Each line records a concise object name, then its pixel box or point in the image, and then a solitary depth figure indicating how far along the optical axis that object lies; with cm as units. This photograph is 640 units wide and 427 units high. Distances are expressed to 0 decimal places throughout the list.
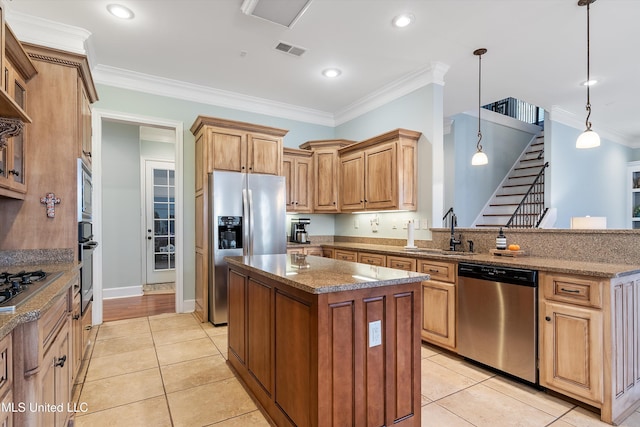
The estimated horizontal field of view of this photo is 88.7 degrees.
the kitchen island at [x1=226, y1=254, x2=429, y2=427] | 162
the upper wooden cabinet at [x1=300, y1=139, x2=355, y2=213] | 513
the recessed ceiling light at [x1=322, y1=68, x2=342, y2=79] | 409
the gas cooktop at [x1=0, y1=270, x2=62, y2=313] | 126
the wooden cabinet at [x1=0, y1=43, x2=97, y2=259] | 236
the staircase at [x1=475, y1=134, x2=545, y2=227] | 638
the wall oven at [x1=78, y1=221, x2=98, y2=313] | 253
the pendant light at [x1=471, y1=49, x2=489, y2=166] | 363
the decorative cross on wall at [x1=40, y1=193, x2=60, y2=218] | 240
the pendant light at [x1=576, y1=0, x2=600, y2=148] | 294
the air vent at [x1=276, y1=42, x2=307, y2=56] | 351
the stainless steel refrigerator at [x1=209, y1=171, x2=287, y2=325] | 391
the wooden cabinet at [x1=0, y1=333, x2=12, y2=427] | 106
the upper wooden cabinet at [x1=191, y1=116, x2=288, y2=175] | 403
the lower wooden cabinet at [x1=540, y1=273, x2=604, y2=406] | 212
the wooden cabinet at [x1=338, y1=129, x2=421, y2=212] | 403
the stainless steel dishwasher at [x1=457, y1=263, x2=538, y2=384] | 245
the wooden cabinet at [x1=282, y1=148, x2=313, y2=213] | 505
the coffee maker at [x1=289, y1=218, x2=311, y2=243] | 517
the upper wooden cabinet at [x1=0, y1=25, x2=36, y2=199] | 172
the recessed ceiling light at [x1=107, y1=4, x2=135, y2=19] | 285
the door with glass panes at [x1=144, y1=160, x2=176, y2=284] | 612
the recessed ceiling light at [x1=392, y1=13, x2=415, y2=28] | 298
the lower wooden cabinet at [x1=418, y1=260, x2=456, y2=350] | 304
